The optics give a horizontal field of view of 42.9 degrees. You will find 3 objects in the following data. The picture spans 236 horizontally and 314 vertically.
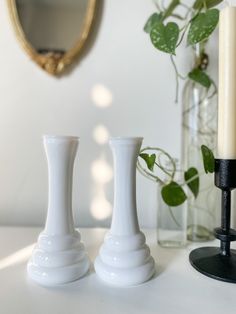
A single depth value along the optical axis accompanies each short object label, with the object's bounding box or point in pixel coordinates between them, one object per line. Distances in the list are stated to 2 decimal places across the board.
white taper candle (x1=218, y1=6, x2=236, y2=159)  0.50
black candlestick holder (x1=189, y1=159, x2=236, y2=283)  0.50
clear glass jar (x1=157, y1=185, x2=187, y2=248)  0.71
